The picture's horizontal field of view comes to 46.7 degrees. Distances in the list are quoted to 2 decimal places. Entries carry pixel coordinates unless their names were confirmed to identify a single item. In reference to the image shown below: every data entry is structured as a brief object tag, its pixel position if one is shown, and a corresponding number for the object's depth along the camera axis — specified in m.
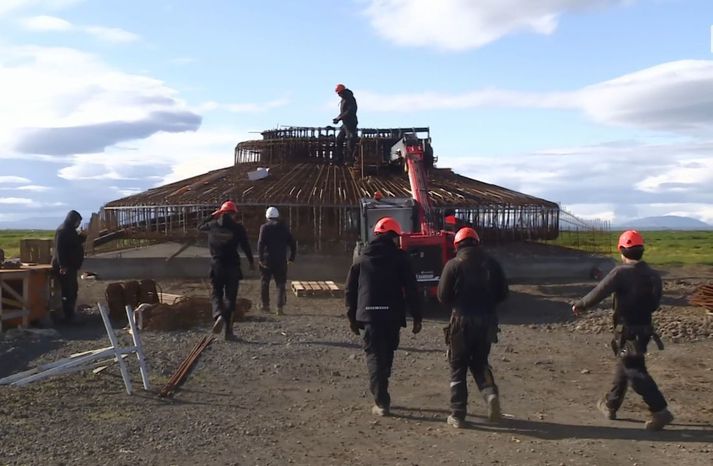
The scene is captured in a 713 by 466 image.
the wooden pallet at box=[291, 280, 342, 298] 17.92
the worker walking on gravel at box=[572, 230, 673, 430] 7.12
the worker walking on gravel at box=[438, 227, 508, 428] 7.24
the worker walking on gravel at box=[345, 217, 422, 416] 7.57
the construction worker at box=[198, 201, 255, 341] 11.11
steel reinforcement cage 22.81
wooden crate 16.62
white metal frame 8.11
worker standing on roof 23.50
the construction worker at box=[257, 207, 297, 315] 14.18
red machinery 15.16
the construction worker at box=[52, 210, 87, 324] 13.14
